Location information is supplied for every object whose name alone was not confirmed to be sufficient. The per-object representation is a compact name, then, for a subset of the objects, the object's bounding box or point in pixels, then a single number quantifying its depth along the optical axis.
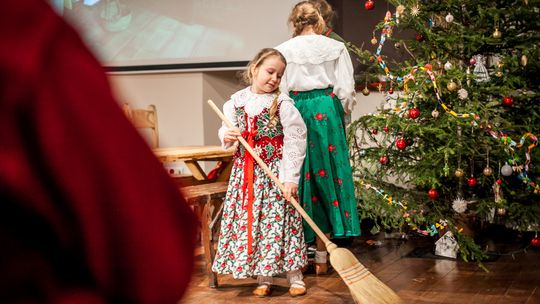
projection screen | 5.96
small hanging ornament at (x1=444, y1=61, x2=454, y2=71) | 3.84
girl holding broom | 3.31
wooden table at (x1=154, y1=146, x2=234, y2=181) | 4.41
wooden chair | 5.29
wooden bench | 3.57
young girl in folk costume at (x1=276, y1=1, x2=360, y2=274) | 3.84
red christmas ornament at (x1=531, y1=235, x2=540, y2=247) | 3.89
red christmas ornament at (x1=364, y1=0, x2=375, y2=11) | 4.13
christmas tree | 3.83
